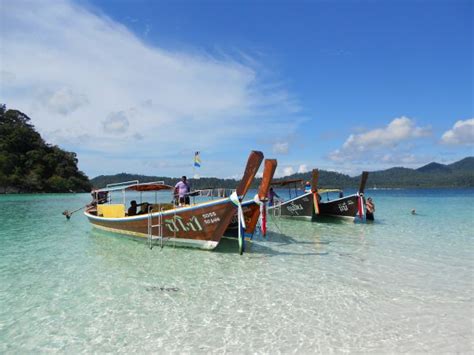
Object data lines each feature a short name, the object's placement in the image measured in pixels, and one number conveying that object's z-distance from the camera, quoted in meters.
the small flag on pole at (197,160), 15.38
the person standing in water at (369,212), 20.94
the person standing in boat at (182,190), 13.75
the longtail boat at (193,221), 10.33
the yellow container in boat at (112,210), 15.41
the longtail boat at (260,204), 10.70
